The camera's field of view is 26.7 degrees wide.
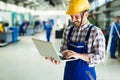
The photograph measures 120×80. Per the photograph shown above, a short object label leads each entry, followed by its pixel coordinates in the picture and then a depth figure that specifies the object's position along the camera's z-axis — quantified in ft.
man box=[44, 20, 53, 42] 47.50
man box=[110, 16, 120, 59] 28.22
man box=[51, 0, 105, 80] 7.11
